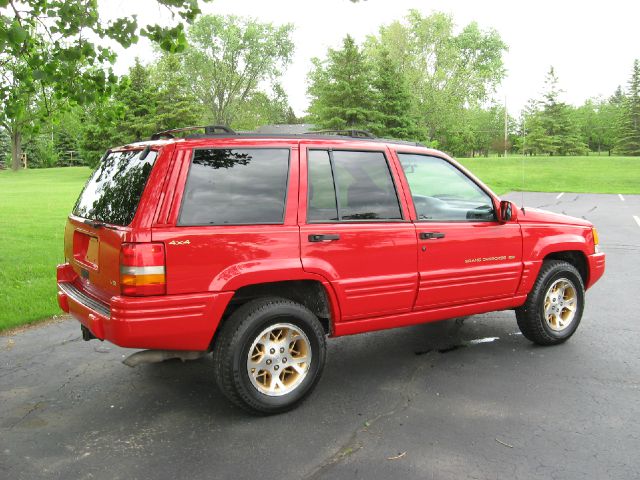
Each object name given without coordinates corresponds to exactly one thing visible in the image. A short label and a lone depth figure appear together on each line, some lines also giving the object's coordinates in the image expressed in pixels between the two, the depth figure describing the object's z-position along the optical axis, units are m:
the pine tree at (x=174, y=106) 43.50
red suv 3.49
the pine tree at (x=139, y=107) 43.62
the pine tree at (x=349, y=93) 35.53
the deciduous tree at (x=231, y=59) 62.25
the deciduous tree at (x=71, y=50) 6.96
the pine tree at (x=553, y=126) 62.28
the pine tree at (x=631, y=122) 63.50
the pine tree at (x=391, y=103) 35.75
